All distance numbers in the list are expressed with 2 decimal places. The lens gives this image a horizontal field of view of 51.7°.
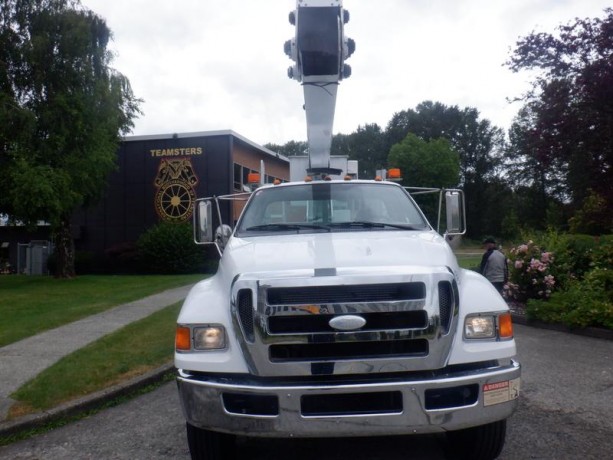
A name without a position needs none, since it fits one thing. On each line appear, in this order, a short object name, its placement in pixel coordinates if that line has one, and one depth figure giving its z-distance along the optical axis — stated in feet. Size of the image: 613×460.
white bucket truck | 12.34
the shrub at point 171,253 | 88.69
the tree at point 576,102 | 40.19
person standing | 37.91
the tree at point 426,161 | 223.86
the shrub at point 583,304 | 32.07
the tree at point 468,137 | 253.65
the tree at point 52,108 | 68.59
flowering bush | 39.47
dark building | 96.63
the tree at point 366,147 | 269.03
